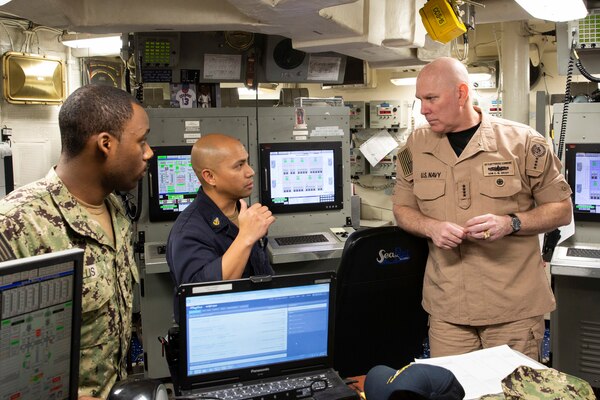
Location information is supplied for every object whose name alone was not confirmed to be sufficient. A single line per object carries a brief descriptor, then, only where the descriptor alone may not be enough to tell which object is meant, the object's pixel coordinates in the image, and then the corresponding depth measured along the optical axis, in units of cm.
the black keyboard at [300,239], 416
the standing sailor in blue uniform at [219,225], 210
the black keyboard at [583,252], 346
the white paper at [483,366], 166
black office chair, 211
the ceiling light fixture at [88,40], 569
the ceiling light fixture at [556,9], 259
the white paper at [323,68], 462
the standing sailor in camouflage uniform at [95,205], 165
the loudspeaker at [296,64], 445
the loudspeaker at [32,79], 593
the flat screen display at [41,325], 115
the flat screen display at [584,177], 369
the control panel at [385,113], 746
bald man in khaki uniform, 253
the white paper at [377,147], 672
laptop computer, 161
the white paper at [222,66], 434
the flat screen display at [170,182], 411
